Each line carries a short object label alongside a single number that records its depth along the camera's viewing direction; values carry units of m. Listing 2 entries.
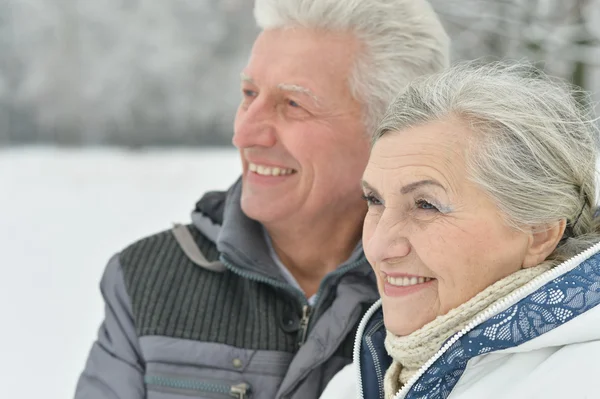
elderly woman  1.21
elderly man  1.47
